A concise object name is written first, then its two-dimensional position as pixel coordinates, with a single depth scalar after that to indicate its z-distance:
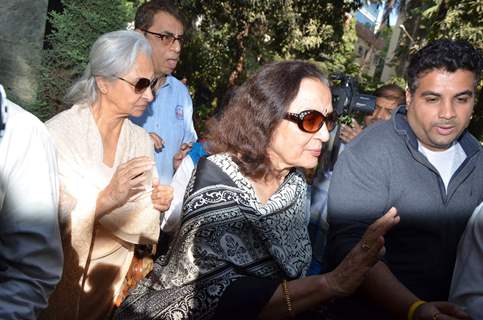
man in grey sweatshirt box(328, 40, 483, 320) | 2.00
